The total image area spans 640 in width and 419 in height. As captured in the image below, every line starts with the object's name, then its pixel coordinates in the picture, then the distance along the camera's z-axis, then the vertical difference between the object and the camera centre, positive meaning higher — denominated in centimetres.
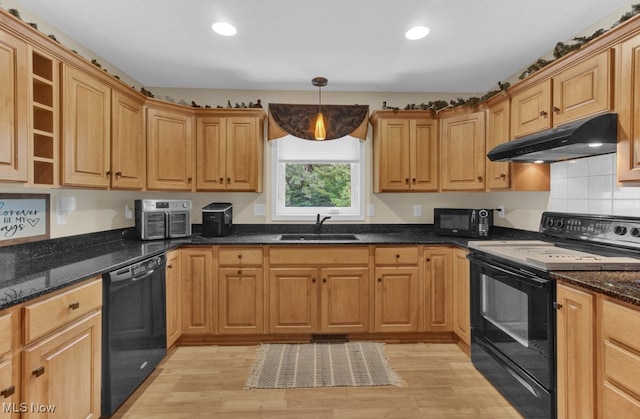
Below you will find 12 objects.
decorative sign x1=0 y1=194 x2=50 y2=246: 183 -6
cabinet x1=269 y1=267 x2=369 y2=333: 278 -80
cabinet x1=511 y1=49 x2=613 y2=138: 172 +71
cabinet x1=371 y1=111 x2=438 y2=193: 312 +58
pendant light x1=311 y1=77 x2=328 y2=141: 278 +76
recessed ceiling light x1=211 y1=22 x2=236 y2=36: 221 +129
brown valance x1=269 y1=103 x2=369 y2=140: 325 +92
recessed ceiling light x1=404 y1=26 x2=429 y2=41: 225 +129
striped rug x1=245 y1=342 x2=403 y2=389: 224 -121
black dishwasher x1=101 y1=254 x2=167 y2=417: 177 -76
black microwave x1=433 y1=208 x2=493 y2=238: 289 -12
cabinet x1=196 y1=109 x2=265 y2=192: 304 +58
